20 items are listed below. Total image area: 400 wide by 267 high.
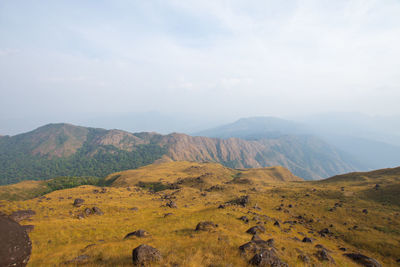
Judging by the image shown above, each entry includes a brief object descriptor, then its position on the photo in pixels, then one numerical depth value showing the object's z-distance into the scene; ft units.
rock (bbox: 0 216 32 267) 34.21
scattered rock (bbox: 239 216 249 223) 133.33
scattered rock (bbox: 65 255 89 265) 54.13
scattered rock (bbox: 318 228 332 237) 139.17
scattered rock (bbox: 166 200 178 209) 194.03
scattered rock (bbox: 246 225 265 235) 104.27
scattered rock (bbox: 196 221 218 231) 93.46
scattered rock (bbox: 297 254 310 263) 61.93
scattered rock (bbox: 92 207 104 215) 163.59
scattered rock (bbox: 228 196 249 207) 198.85
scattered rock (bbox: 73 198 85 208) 186.64
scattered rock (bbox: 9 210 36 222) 135.15
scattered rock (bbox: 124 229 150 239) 85.17
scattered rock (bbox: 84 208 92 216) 159.21
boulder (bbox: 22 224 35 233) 109.98
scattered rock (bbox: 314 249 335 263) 68.08
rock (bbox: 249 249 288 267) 49.80
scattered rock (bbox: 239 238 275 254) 57.26
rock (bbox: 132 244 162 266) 47.31
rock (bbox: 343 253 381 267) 73.43
